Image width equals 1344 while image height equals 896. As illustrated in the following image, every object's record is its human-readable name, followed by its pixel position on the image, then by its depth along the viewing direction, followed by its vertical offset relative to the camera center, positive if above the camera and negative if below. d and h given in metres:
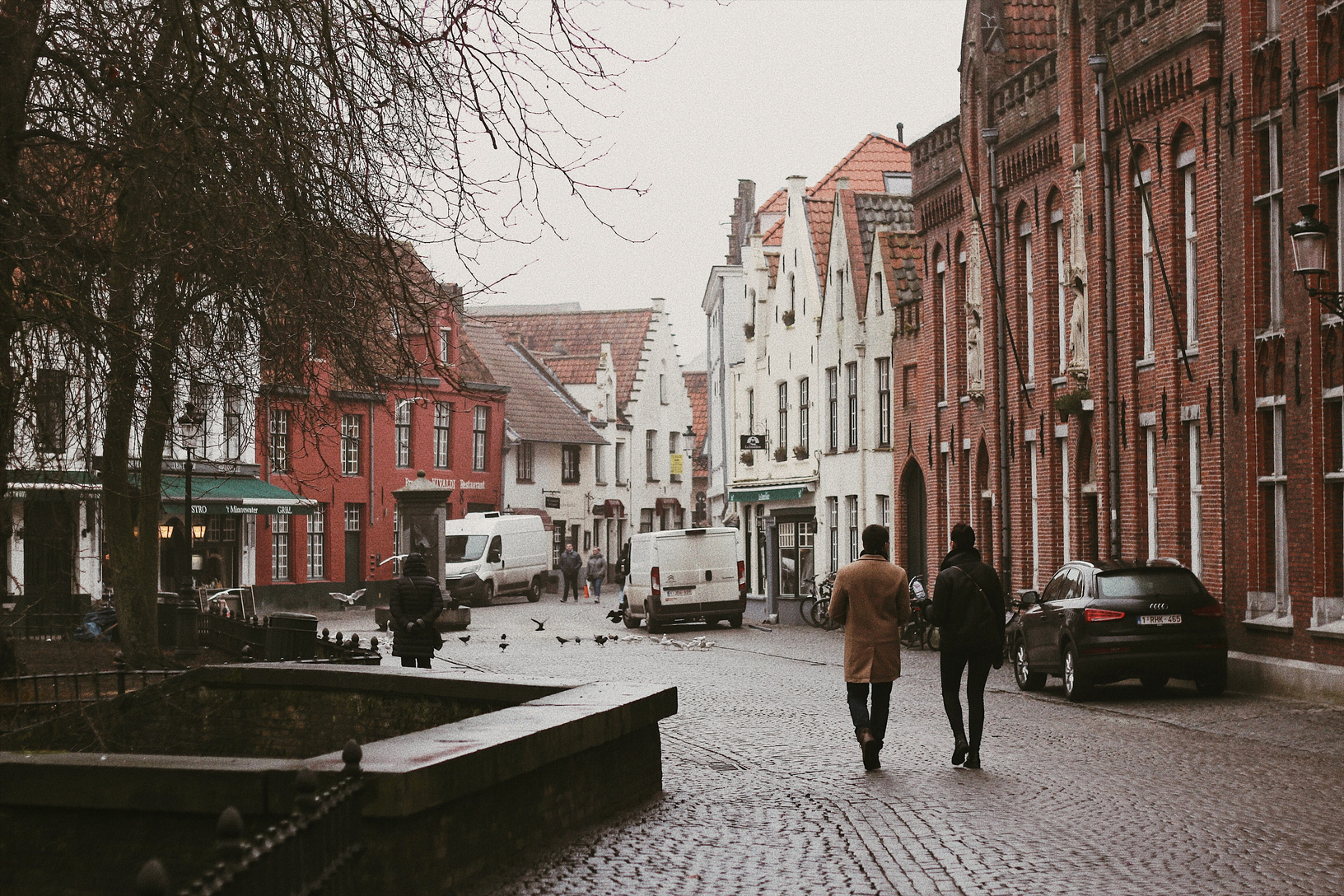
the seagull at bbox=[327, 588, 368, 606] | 51.84 -2.09
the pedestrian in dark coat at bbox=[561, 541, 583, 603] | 59.41 -1.36
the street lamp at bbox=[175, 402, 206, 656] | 15.45 -0.98
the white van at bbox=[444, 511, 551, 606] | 54.66 -0.93
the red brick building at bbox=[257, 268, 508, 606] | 56.25 +1.53
